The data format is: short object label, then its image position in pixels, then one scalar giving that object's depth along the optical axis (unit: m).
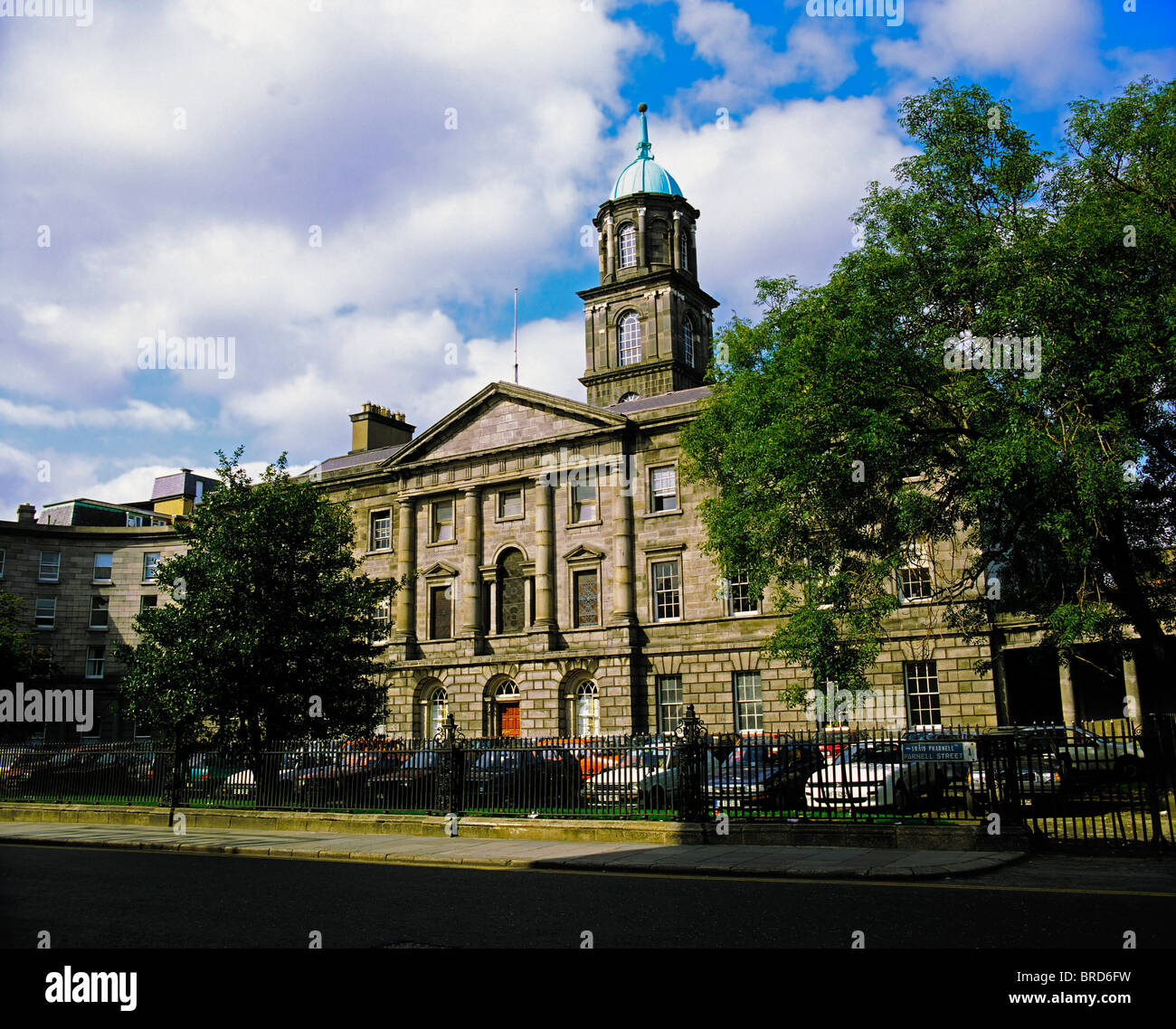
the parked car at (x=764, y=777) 16.84
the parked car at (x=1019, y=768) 14.62
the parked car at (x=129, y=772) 24.42
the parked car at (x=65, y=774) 26.02
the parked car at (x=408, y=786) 20.47
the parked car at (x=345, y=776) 21.41
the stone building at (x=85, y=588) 58.53
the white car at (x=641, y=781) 17.97
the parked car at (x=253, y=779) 22.33
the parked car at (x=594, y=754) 18.69
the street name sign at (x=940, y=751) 17.41
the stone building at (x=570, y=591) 38.88
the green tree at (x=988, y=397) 17.03
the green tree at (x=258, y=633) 27.84
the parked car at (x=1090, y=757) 14.23
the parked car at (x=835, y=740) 16.36
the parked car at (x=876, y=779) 16.05
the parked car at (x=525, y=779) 18.66
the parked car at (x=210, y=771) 23.55
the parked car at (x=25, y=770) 27.27
